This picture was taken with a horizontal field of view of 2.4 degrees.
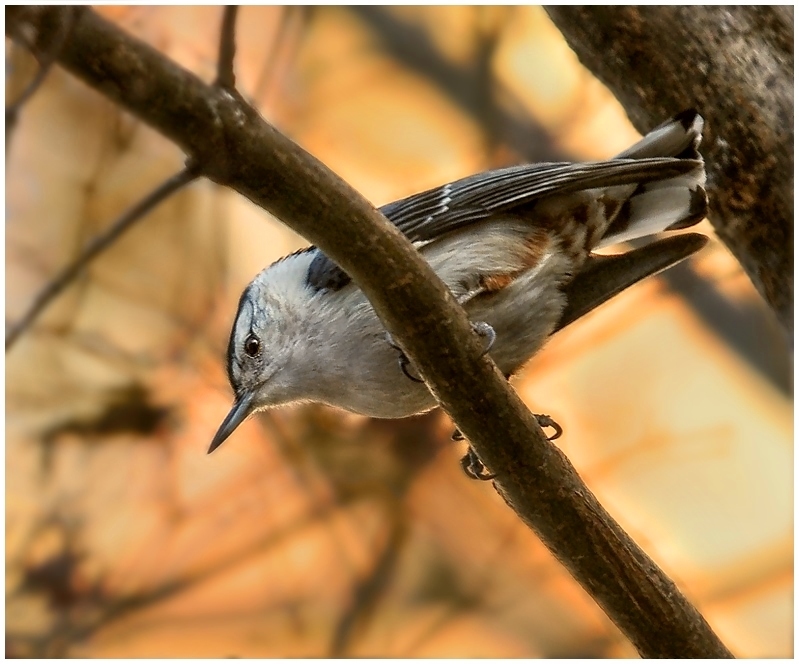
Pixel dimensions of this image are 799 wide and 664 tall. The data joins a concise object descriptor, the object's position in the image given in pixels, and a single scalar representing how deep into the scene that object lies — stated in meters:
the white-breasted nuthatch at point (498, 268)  4.80
